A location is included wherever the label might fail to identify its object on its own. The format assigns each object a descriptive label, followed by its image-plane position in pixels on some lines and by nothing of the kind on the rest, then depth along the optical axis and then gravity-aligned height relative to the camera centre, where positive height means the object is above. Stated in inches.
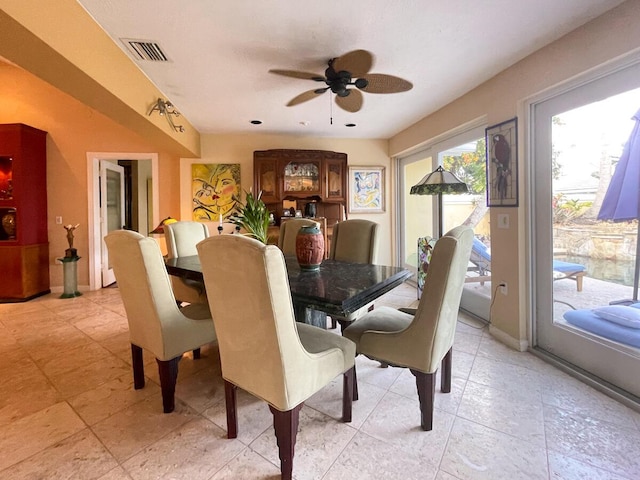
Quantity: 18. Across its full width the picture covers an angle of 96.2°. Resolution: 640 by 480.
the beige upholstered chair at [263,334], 40.8 -15.1
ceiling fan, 77.5 +47.1
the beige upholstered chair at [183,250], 98.7 -4.0
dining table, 50.2 -9.8
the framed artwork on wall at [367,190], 191.3 +31.3
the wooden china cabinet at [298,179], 172.9 +36.3
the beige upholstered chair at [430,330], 52.0 -18.5
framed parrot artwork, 93.5 +24.6
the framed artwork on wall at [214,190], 179.9 +30.6
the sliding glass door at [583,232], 70.7 +0.7
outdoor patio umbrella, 68.4 +11.3
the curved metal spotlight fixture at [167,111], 111.0 +53.5
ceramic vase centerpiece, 72.8 -2.4
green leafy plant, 141.2 +9.0
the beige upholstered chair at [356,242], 97.9 -1.8
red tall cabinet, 146.2 +14.7
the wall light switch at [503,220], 97.3 +5.2
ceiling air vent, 81.8 +56.8
